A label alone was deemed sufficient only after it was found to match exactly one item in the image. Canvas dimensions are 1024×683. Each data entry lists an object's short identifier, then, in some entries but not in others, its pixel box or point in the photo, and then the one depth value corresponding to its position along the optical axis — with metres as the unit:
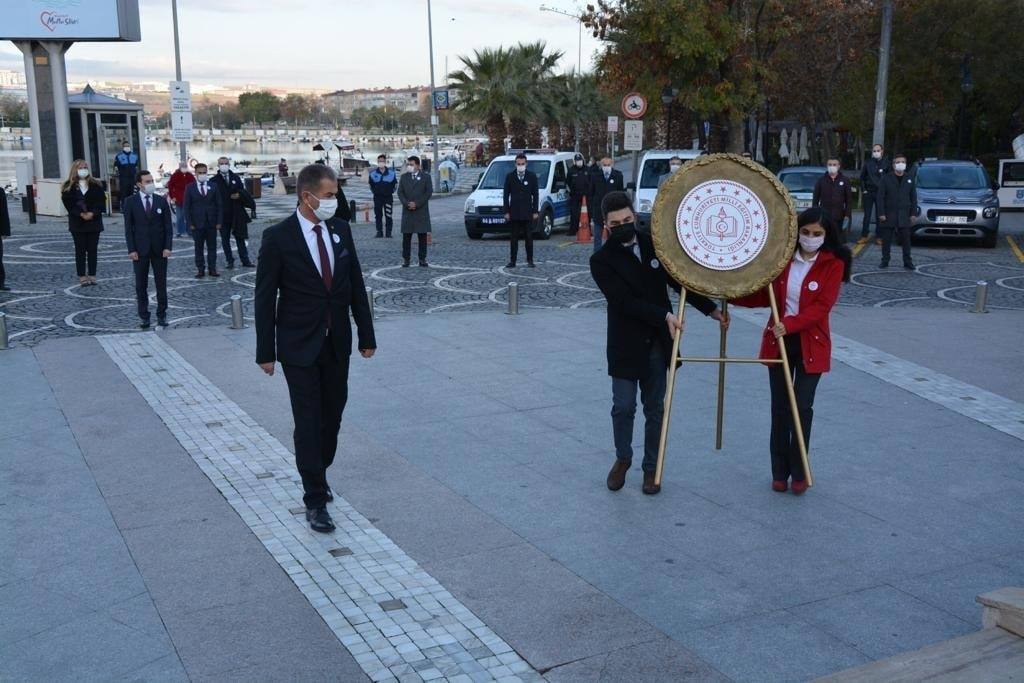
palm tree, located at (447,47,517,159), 49.09
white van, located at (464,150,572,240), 23.97
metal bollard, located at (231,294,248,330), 12.43
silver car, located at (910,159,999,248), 21.08
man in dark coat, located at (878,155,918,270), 17.47
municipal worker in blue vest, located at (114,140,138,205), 28.98
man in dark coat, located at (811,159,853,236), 18.14
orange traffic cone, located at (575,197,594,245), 23.25
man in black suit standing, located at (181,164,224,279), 17.47
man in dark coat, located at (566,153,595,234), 22.86
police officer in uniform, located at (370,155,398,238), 23.39
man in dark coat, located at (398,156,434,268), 18.70
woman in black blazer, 16.03
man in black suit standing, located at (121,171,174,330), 12.90
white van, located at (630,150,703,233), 23.30
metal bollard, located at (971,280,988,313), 13.48
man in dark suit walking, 6.05
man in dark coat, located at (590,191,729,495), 6.39
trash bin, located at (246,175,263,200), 38.55
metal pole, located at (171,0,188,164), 31.02
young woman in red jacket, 6.43
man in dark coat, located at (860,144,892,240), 21.08
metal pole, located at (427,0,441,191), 44.28
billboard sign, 28.95
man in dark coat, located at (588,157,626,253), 20.19
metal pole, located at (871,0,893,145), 25.34
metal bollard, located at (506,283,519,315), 13.16
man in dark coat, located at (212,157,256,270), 18.42
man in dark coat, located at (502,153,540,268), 17.64
